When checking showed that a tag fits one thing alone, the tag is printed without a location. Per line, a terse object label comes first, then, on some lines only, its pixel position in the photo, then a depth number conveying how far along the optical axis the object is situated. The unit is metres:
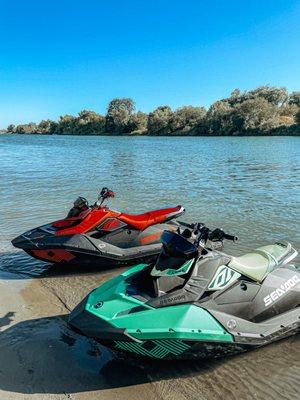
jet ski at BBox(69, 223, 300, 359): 3.51
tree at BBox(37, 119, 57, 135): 143.50
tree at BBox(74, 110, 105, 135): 114.91
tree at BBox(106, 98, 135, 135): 104.00
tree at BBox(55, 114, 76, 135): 128.85
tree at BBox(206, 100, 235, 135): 75.94
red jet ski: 6.27
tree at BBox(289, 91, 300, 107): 87.25
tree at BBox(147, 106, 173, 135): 89.38
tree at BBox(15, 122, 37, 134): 159.25
